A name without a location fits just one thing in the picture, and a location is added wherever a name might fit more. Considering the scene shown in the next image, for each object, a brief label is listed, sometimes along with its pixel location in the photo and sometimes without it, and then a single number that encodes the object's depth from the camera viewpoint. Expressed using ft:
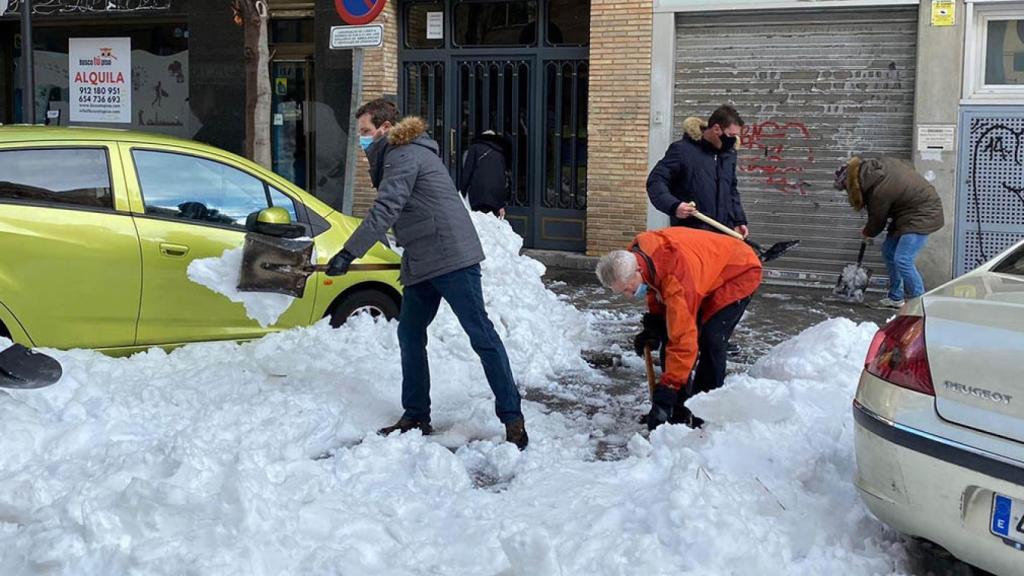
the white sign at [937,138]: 36.60
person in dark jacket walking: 36.76
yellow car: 19.61
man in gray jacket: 17.54
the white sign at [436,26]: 44.47
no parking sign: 27.89
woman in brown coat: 31.83
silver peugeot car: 10.85
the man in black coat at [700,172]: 24.80
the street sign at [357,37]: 28.04
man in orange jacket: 17.02
